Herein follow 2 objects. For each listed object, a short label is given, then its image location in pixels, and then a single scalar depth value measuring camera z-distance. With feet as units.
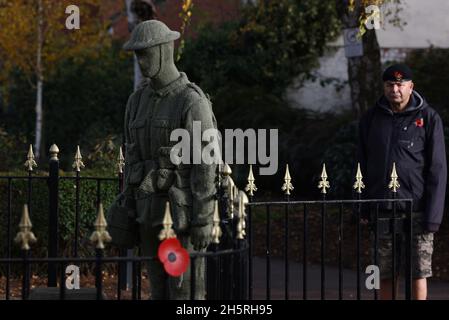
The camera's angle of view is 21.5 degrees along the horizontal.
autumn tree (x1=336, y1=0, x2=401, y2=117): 46.26
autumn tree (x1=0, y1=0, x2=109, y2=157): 77.66
